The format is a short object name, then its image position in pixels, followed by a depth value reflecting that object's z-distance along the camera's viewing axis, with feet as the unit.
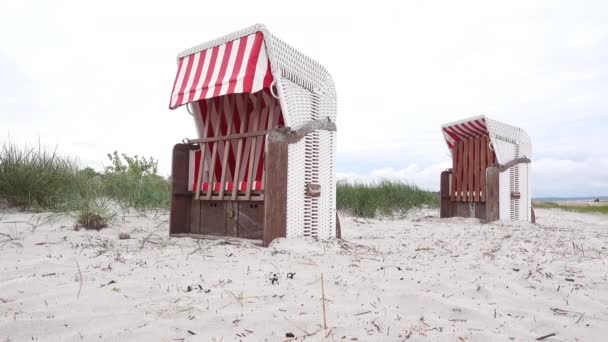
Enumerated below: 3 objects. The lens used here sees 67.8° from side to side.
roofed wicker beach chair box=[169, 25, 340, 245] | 13.60
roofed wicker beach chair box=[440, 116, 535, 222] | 24.50
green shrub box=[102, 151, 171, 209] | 21.44
